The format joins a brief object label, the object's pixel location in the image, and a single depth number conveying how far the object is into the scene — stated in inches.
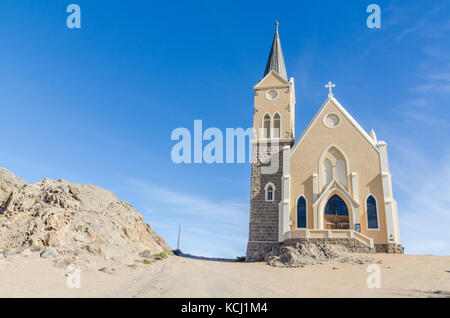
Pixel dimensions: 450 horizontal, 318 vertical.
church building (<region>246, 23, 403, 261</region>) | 924.6
